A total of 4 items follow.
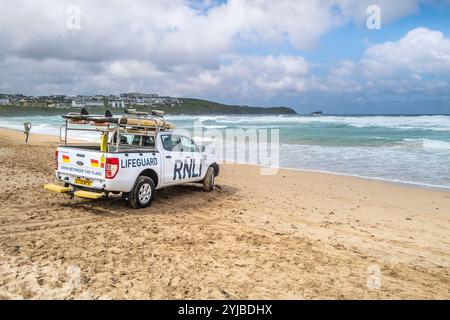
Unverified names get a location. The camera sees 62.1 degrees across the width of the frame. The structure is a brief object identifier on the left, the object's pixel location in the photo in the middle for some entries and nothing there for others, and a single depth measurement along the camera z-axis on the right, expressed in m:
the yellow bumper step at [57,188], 7.73
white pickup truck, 7.46
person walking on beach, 24.19
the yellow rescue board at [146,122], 7.77
